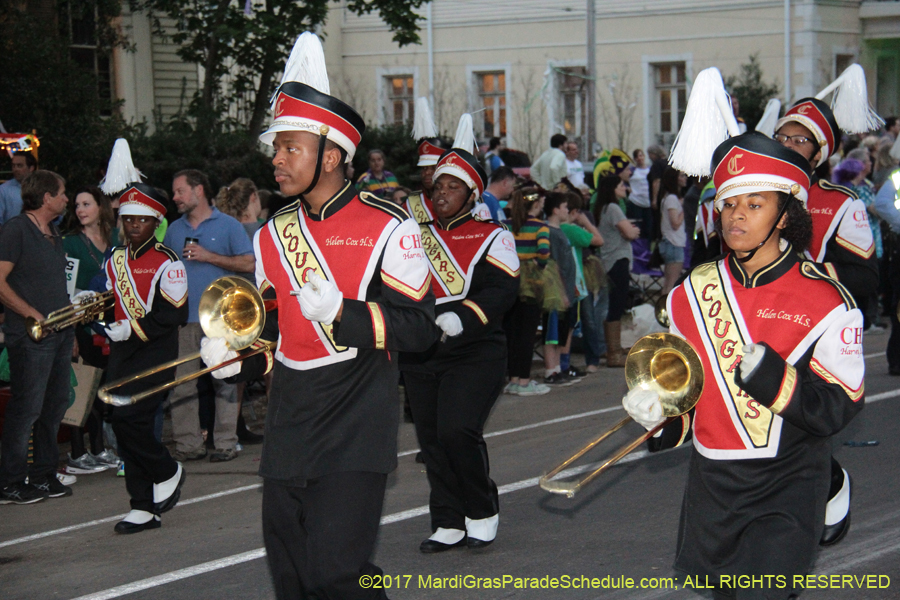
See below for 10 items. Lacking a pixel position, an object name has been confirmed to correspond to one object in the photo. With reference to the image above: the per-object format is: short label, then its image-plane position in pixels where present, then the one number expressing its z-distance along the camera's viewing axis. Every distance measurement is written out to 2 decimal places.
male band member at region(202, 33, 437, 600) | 3.68
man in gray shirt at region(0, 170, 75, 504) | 7.30
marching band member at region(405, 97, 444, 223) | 8.06
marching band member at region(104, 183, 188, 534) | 6.34
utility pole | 26.62
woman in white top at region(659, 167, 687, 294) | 13.13
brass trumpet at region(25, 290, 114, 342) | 6.84
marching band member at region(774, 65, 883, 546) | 5.62
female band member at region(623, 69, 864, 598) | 3.42
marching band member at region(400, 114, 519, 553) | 5.70
